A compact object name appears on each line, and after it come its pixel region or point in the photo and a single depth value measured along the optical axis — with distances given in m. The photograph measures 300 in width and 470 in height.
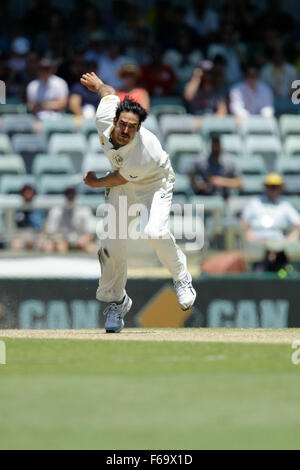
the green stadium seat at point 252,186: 14.68
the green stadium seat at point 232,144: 15.62
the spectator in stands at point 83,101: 15.61
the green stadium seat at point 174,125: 15.67
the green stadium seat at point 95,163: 14.45
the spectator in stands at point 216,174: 14.24
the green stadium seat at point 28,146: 14.80
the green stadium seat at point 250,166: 15.27
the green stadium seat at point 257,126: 16.09
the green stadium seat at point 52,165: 14.42
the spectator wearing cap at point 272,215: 12.90
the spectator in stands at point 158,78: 16.25
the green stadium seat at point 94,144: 14.87
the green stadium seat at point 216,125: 15.81
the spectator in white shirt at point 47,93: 15.32
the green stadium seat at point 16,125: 15.09
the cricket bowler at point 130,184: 8.16
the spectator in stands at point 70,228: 12.28
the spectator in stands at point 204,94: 16.09
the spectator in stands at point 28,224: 12.11
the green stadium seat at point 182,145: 15.27
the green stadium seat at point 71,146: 14.95
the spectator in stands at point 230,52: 17.14
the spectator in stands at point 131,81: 13.75
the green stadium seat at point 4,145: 14.59
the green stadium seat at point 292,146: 16.00
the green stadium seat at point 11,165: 14.38
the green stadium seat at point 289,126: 16.36
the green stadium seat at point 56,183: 14.09
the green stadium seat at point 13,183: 14.01
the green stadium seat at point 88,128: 15.28
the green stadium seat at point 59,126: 15.27
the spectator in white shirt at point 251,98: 16.22
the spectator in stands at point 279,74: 17.00
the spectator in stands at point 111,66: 15.93
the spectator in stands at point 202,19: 17.58
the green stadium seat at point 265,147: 15.83
